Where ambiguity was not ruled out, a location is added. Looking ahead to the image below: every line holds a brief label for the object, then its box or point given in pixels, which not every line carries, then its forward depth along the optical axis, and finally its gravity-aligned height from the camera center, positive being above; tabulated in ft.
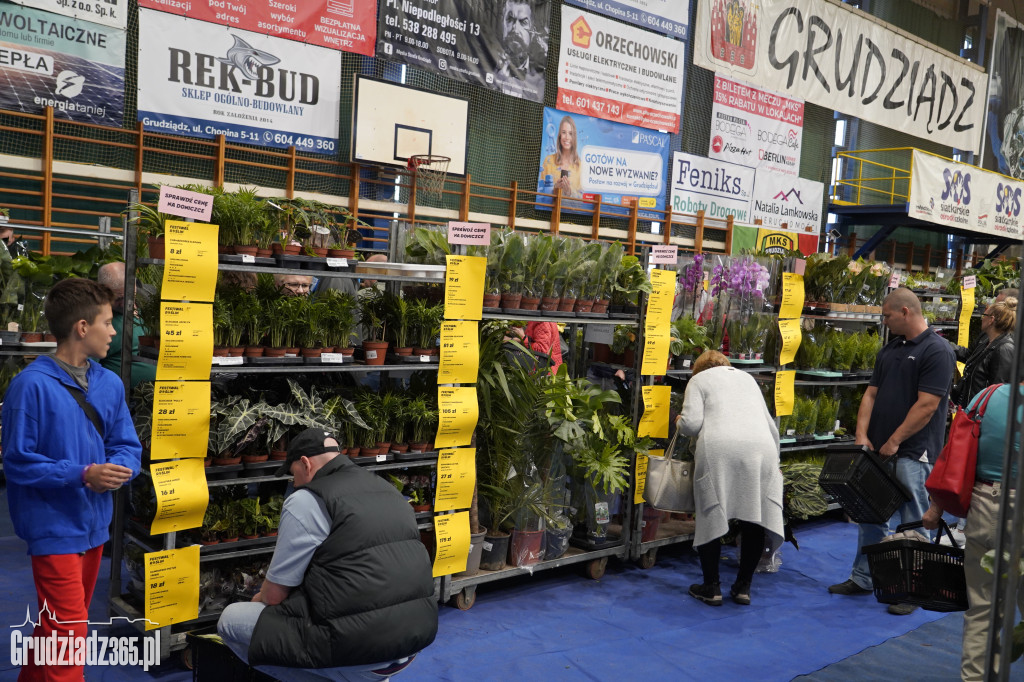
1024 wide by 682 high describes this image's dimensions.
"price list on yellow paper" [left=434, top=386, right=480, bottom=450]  13.45 -2.26
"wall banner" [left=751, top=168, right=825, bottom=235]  42.11 +4.81
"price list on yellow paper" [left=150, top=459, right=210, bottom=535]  10.66 -3.04
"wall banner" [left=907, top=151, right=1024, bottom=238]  39.58 +5.57
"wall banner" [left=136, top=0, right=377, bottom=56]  24.98 +7.66
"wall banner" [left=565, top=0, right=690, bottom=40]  34.76 +11.57
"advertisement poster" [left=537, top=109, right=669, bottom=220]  34.63 +5.15
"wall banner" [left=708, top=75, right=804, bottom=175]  39.73 +8.13
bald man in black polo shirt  15.11 -1.83
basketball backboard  29.09 +5.33
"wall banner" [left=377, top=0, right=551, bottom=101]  29.01 +8.53
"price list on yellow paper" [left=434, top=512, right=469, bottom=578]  13.37 -4.28
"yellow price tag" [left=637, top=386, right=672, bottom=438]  16.37 -2.43
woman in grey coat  14.58 -3.06
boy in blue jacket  8.54 -2.15
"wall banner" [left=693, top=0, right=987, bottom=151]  38.29 +11.78
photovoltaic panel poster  22.43 +5.00
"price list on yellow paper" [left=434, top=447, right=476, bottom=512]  13.52 -3.29
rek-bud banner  24.62 +5.41
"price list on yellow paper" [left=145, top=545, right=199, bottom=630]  10.77 -4.28
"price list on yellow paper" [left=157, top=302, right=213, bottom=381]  10.61 -1.07
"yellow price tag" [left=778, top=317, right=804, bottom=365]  18.56 -0.92
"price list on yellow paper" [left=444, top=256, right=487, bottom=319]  13.11 -0.18
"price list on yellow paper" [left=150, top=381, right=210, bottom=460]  10.62 -2.06
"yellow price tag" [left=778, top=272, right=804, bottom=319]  18.43 +0.03
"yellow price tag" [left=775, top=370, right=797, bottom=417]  18.69 -2.10
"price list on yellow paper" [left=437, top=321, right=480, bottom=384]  13.34 -1.24
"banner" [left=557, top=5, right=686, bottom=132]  34.30 +8.98
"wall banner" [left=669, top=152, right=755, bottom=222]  38.58 +4.93
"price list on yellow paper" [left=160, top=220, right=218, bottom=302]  10.52 -0.06
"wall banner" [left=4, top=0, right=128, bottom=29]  22.68 +6.59
